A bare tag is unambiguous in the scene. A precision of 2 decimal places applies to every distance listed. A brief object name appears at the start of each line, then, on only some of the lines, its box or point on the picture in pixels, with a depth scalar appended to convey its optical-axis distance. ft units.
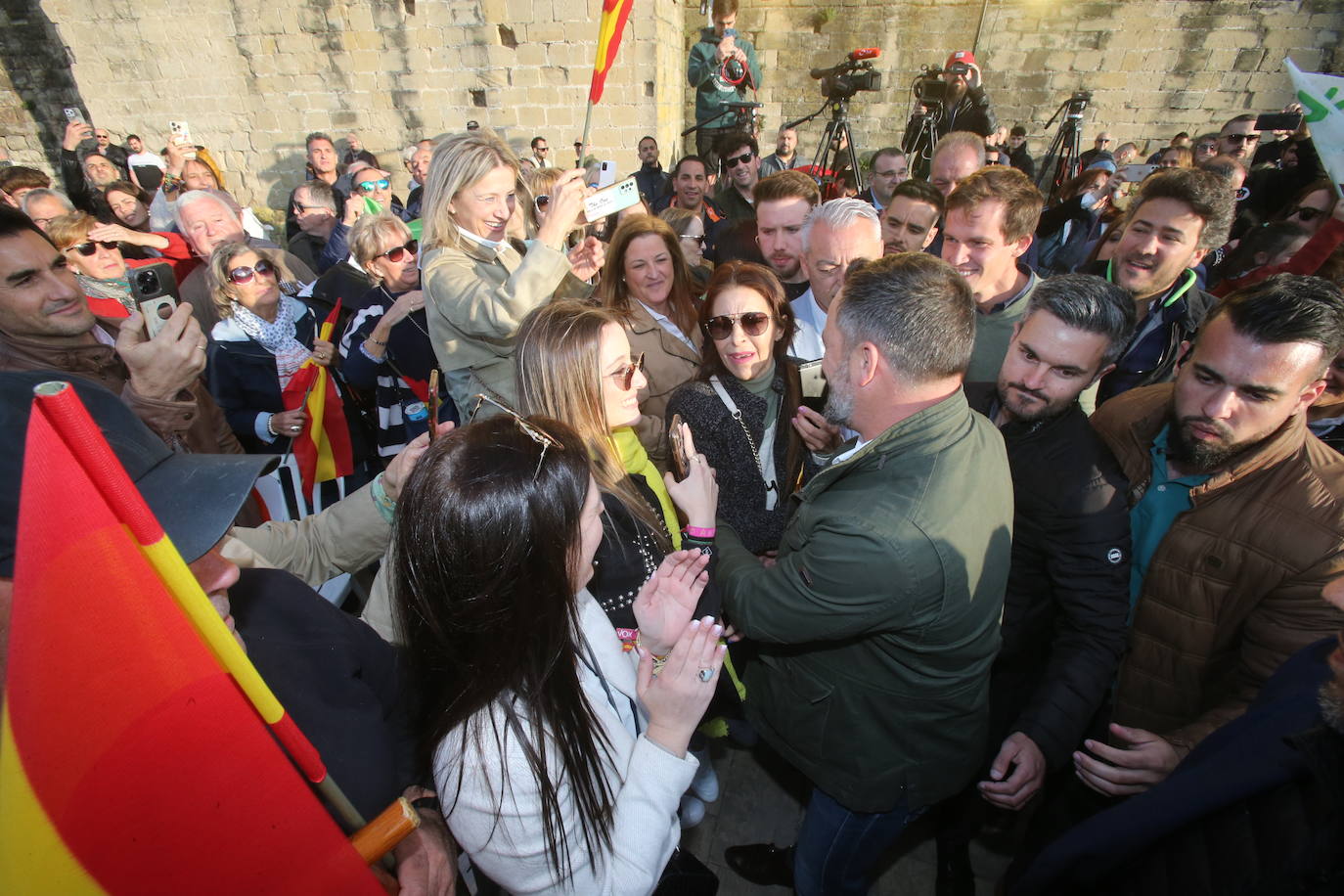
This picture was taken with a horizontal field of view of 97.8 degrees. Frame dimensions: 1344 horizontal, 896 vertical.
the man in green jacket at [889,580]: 4.45
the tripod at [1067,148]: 23.94
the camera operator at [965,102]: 20.45
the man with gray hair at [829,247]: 8.74
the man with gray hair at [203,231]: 11.55
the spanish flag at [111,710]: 1.94
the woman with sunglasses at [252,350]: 9.82
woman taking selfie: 7.57
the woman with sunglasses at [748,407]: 7.62
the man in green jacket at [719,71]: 23.53
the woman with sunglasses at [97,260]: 10.51
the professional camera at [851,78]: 18.90
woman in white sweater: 3.45
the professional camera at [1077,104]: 24.36
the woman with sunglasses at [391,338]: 10.34
